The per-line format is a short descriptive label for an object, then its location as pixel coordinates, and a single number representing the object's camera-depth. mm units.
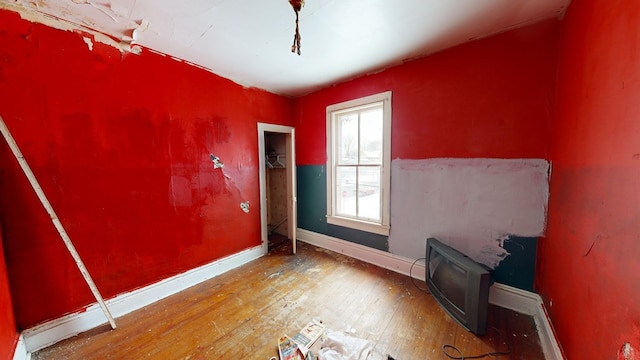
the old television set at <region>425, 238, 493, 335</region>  1590
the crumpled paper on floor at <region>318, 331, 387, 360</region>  1434
